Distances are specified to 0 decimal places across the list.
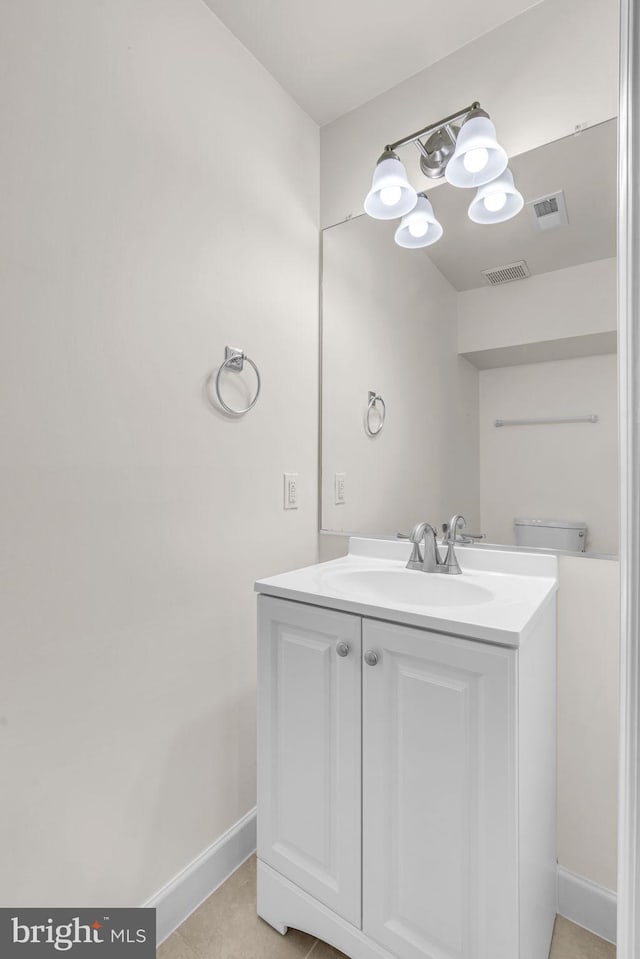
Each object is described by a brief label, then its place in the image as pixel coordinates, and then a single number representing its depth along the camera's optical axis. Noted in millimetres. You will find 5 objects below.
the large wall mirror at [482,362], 1201
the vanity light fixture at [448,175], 1270
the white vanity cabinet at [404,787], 846
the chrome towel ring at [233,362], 1331
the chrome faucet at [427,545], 1331
